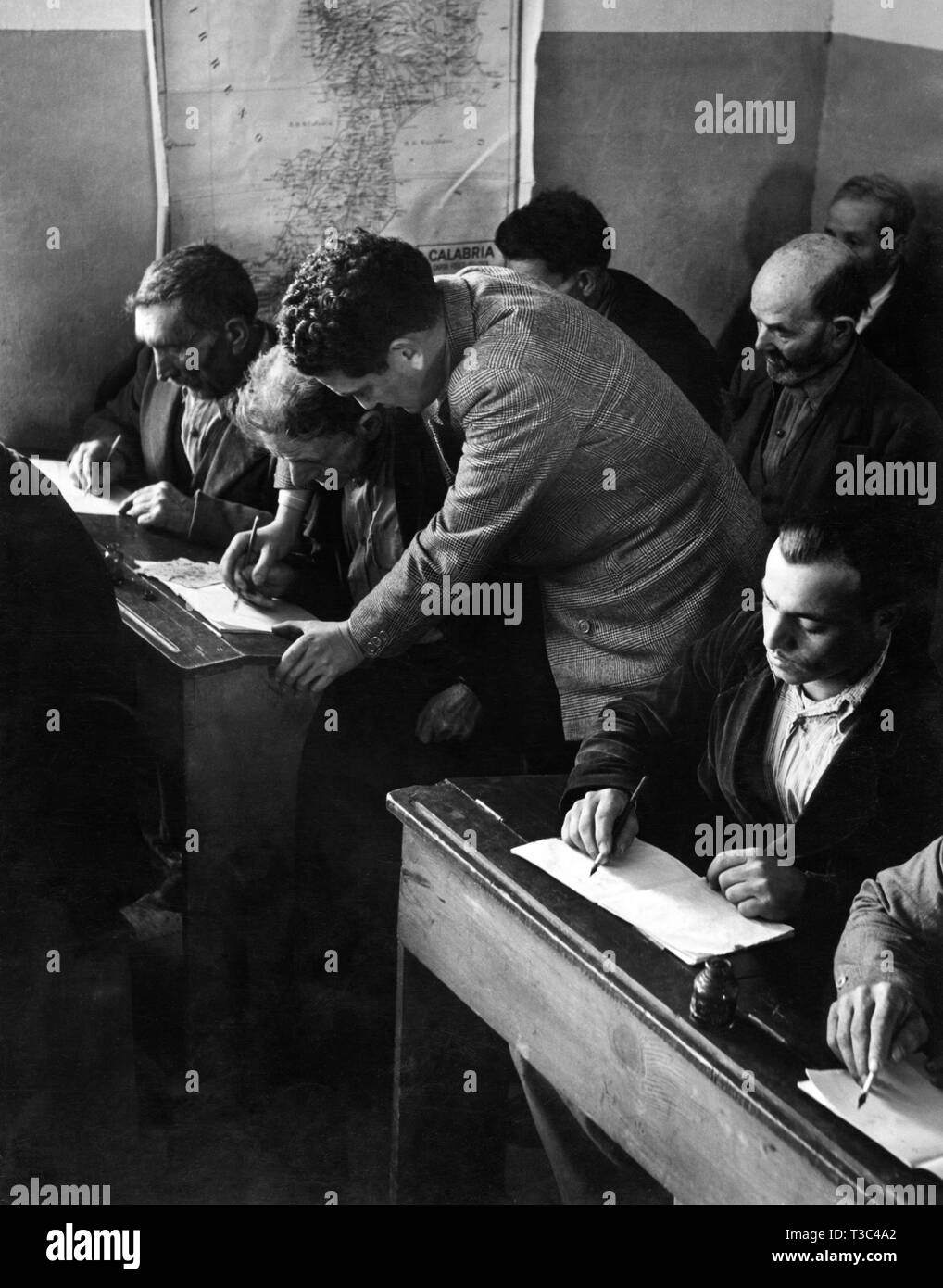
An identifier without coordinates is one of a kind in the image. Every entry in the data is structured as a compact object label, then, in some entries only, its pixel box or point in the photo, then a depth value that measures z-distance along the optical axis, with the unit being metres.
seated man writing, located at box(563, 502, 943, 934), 2.05
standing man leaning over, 2.46
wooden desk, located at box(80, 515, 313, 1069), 2.83
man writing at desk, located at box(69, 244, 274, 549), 3.06
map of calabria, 2.81
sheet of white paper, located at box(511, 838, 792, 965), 2.00
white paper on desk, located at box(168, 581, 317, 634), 2.95
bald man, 2.98
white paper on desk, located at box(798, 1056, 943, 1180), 1.64
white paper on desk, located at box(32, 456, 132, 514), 3.04
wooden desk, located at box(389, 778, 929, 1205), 1.73
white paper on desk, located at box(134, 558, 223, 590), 3.12
